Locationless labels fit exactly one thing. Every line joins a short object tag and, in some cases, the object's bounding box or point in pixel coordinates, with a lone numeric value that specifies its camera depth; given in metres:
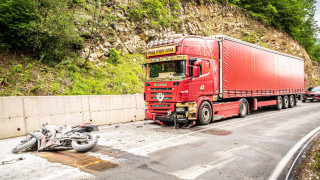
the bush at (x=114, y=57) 16.62
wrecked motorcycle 5.15
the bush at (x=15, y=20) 10.95
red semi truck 8.52
